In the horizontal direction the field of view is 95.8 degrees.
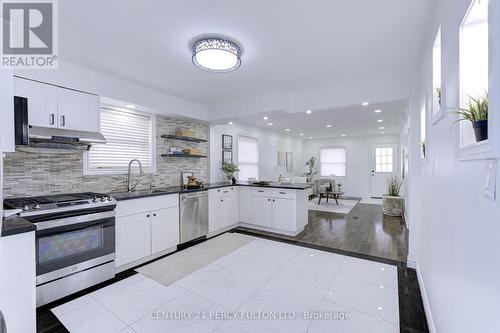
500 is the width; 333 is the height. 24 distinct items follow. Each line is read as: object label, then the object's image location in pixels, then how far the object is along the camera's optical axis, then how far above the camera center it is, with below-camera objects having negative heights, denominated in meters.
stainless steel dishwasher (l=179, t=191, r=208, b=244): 3.59 -0.85
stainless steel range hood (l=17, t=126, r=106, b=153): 2.34 +0.28
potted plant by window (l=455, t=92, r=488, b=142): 0.84 +0.19
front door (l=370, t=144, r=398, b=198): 8.30 -0.01
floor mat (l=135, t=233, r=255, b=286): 2.72 -1.31
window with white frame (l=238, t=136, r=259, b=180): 6.09 +0.21
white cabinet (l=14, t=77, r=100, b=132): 2.36 +0.67
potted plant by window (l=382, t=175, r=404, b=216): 5.49 -0.93
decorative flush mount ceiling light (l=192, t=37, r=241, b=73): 2.19 +1.11
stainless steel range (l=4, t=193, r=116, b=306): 2.14 -0.79
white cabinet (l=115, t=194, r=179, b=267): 2.80 -0.86
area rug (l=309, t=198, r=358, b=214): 6.26 -1.25
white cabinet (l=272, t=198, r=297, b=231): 4.08 -0.92
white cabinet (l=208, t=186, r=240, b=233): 4.13 -0.84
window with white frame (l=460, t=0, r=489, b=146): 1.00 +0.52
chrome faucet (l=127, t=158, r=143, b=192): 3.53 -0.24
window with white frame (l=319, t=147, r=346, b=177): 9.27 +0.15
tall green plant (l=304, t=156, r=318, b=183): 9.16 -0.20
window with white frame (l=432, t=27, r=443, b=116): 1.73 +0.76
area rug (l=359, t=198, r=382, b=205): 7.42 -1.25
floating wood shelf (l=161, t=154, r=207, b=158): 3.97 +0.17
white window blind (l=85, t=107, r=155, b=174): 3.25 +0.33
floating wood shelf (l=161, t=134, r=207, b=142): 4.01 +0.50
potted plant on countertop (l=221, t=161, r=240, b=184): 5.00 -0.10
